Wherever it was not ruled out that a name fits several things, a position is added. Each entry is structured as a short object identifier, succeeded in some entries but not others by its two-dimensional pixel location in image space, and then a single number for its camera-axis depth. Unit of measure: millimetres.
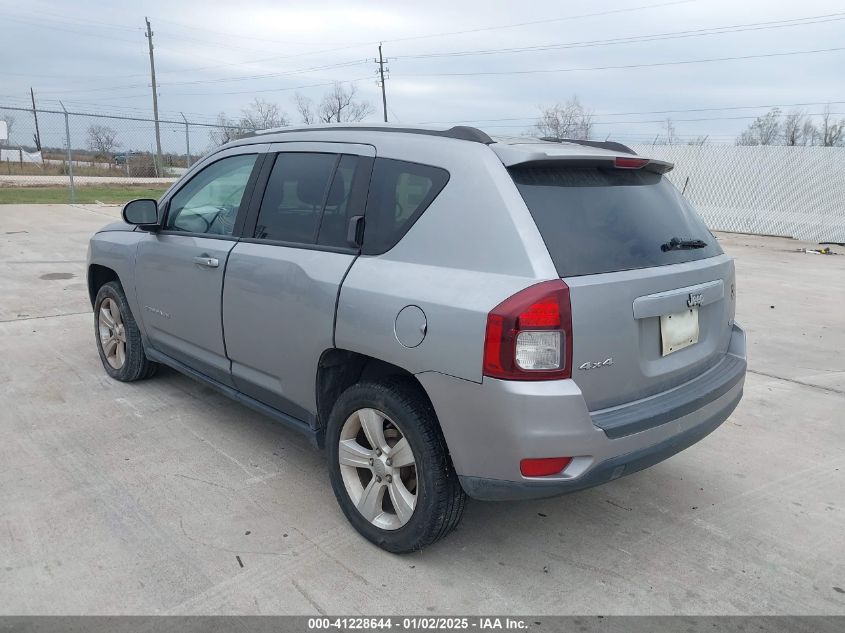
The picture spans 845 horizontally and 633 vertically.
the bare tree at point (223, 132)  22250
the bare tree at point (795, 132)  46188
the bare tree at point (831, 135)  45312
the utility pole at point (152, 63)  43125
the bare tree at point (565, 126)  37031
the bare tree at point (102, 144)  29141
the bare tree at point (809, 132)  46400
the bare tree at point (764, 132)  46094
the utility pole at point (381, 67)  51212
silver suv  2443
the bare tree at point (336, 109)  52044
